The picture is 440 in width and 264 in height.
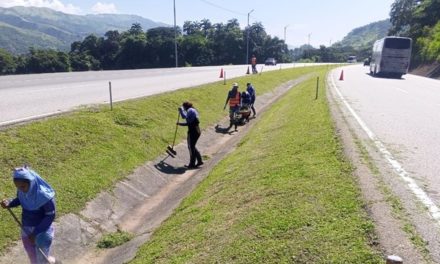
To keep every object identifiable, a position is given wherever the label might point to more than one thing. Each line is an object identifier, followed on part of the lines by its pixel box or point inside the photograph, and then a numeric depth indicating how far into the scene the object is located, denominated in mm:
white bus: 35875
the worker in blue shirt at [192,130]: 13117
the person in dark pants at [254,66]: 42312
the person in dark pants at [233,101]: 18922
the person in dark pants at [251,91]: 20633
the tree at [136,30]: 89750
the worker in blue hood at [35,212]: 5688
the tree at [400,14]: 89638
